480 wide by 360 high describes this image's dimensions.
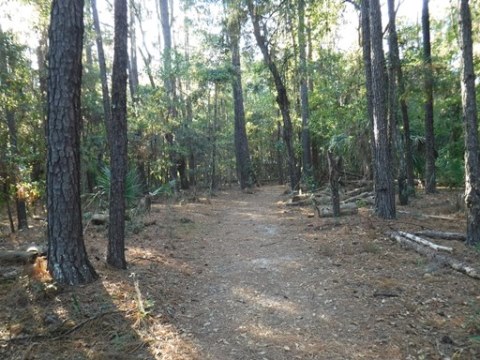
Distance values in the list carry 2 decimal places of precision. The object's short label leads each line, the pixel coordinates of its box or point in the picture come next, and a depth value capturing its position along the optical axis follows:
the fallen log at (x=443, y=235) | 7.32
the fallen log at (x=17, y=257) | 6.03
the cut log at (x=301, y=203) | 13.82
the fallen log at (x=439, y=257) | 5.57
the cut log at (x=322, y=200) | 12.98
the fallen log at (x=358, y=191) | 14.76
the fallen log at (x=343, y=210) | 10.69
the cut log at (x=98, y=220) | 9.76
